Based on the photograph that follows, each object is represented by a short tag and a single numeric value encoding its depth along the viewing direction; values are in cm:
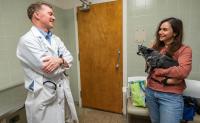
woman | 121
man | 117
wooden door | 254
